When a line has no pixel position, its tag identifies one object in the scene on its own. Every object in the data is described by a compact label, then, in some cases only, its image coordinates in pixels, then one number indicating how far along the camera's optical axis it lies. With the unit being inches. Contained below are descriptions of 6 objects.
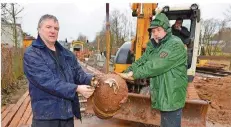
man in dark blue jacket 59.9
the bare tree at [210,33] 793.8
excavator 120.7
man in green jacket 77.1
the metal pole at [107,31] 113.6
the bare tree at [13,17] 409.6
